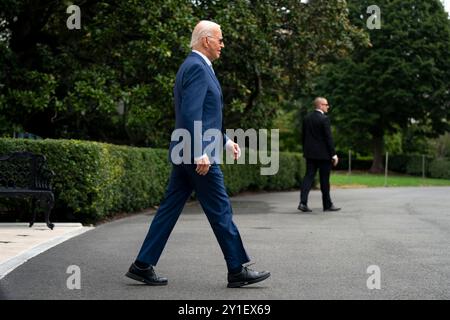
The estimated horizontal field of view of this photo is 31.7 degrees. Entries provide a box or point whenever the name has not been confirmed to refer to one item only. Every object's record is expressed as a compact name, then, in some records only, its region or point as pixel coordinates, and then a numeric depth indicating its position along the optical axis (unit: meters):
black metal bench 10.83
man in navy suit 6.15
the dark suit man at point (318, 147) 14.62
